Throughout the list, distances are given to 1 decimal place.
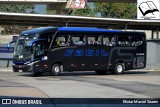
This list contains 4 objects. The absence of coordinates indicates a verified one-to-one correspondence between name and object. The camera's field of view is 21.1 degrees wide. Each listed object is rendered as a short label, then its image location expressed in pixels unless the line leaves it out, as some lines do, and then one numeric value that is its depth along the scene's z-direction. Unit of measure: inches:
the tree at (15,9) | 4471.0
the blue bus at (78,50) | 1101.7
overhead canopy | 2213.3
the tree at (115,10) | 3958.4
